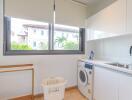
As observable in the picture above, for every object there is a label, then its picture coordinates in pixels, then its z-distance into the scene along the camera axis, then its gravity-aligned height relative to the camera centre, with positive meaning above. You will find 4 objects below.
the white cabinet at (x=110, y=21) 1.90 +0.59
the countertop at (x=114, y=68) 1.50 -0.31
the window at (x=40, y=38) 2.32 +0.27
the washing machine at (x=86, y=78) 2.35 -0.71
